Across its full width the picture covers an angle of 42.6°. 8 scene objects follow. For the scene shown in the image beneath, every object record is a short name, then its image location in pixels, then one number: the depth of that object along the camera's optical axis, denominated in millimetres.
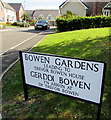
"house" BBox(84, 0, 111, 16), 32156
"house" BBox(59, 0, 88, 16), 29512
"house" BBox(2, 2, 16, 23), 55366
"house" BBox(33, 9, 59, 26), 71062
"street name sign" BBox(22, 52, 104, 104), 2417
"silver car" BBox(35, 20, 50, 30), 23850
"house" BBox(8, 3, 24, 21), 69938
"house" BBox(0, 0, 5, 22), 51906
